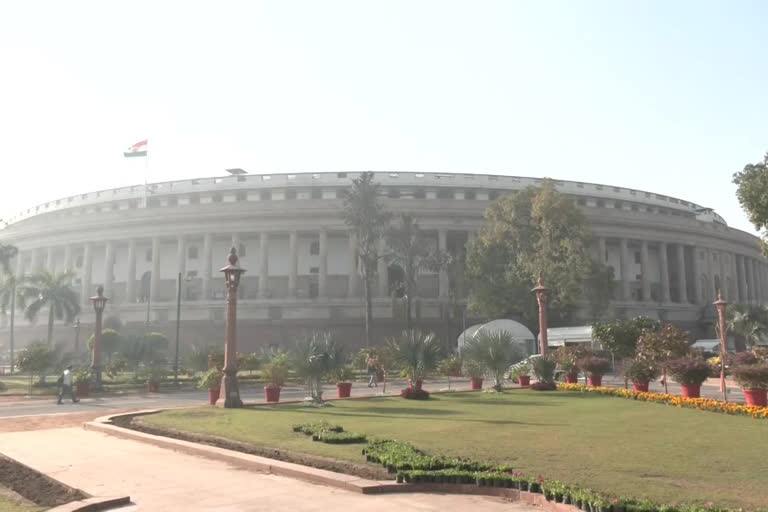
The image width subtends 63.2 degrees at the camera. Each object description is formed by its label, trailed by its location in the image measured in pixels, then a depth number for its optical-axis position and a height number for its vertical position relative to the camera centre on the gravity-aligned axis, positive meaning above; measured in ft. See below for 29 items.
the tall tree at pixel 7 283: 201.43 +19.84
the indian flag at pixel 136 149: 237.66 +74.35
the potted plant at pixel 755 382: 64.90 -3.70
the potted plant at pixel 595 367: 92.84 -3.10
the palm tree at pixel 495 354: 87.81 -1.12
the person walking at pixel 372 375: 114.73 -5.62
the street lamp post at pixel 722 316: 100.96 +4.98
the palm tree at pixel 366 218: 191.21 +39.68
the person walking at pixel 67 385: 97.35 -6.13
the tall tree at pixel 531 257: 160.15 +23.71
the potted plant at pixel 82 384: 108.99 -6.68
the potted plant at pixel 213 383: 82.64 -4.95
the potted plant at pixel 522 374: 100.12 -4.49
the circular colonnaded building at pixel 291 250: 225.97 +39.25
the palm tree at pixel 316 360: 73.46 -1.66
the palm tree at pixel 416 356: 81.10 -1.31
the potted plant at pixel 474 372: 91.71 -3.80
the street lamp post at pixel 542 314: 107.34 +5.51
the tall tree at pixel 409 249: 194.80 +30.74
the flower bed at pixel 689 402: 59.08 -5.99
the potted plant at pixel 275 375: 81.46 -3.84
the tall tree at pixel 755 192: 101.86 +25.24
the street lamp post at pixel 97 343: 115.65 +0.45
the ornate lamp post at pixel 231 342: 73.72 +0.44
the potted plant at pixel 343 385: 89.35 -5.55
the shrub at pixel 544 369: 92.12 -3.35
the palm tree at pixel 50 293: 193.26 +16.04
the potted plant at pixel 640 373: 84.38 -3.62
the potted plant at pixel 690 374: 73.61 -3.23
